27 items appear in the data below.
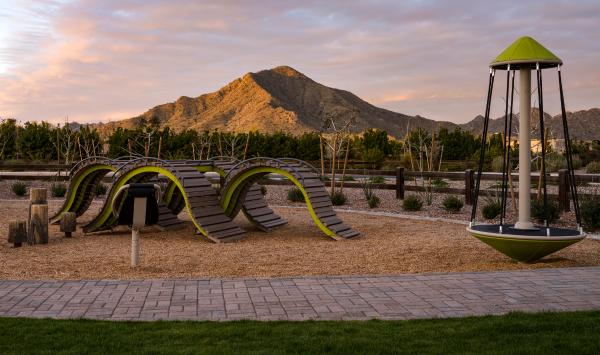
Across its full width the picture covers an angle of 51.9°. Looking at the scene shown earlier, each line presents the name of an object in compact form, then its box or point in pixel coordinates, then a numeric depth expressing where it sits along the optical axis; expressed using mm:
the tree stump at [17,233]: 9547
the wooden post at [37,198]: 10405
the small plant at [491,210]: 13117
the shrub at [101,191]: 18545
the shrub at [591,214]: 11180
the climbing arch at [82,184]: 12086
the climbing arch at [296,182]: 10703
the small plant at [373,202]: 15556
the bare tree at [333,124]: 19711
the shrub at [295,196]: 17203
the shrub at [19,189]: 18688
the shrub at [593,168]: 28953
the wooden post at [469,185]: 15250
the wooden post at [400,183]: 16595
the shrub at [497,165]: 32297
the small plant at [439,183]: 22294
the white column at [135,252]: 7906
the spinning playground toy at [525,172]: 7559
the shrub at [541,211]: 12211
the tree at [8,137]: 39534
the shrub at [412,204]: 14742
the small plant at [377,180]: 23078
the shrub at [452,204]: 14070
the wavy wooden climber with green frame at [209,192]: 10656
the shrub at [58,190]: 18209
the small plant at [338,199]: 16219
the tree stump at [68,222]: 10730
